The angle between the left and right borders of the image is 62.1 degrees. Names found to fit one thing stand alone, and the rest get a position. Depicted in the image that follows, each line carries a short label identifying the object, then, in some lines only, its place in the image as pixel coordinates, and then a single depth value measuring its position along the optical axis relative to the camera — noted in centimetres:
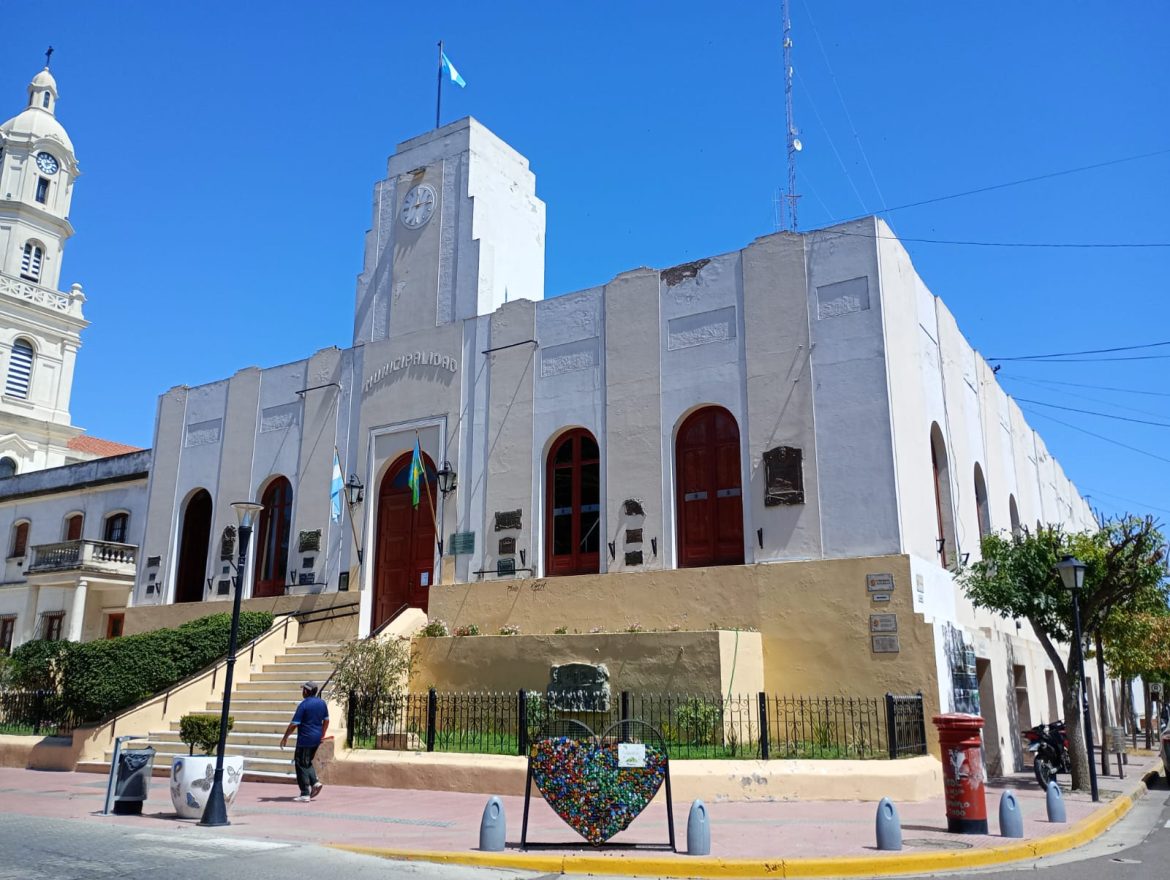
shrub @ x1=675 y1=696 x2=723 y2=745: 1422
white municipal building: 1670
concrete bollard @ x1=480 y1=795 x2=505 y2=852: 903
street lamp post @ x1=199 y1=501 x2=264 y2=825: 1064
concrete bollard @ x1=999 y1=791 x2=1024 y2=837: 1002
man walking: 1277
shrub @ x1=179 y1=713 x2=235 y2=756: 1574
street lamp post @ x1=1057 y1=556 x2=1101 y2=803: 1363
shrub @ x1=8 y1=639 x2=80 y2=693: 1953
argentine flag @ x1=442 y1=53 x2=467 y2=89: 2464
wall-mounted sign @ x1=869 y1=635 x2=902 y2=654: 1484
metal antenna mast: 2094
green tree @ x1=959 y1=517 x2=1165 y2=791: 1554
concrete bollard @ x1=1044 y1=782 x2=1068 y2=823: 1105
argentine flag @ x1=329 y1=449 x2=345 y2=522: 2148
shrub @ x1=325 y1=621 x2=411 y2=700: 1566
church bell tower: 4328
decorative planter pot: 1119
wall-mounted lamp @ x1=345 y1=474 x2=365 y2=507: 2198
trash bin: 1159
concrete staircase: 1545
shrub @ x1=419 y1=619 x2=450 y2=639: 1862
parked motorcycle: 1508
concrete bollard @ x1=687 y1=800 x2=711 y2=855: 880
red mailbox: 1020
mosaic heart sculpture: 898
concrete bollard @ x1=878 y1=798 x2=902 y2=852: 906
